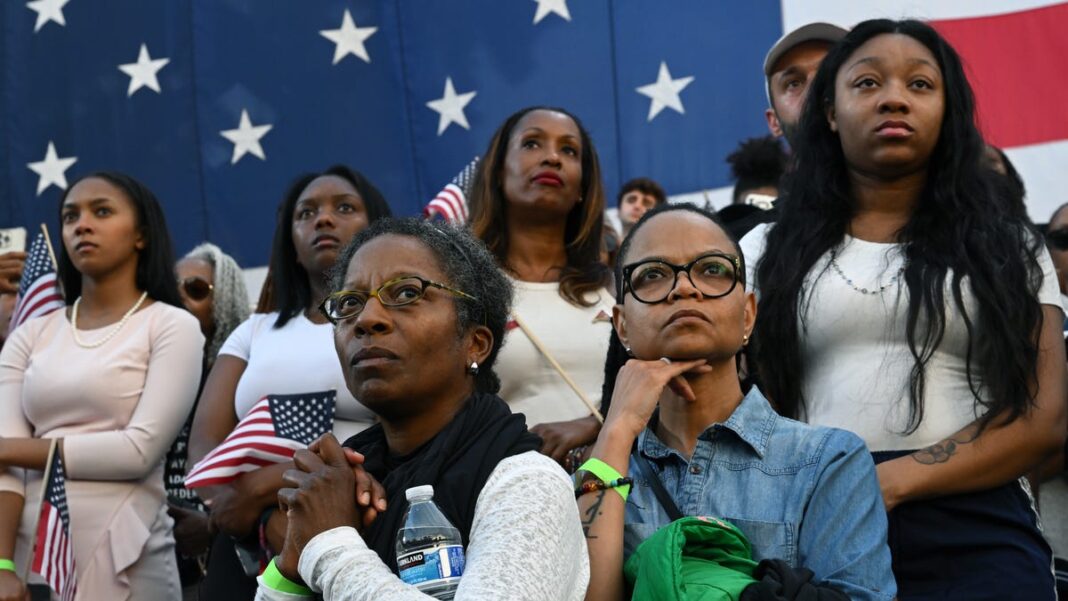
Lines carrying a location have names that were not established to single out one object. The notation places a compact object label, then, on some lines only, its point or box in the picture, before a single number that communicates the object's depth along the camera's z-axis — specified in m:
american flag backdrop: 8.26
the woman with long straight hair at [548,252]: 4.31
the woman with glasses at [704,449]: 2.79
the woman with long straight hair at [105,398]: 4.62
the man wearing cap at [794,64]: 4.86
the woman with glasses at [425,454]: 2.47
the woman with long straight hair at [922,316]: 3.18
